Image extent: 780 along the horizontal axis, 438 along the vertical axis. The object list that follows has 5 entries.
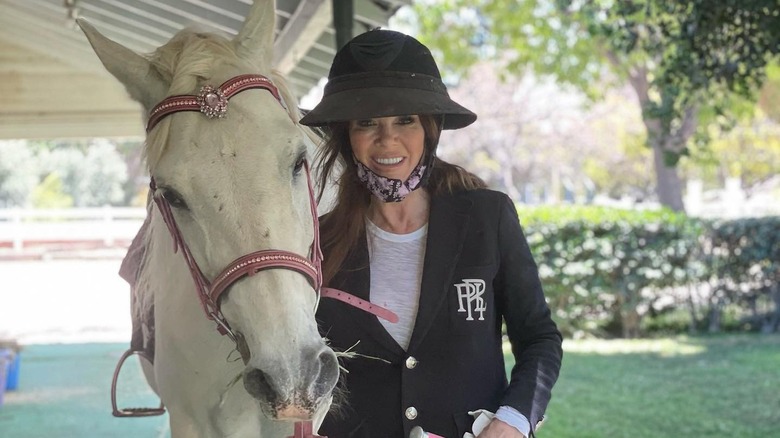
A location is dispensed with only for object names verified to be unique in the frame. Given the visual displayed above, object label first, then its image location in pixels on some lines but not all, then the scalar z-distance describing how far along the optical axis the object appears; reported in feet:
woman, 6.29
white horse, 5.41
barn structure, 16.39
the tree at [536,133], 98.63
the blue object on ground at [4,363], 23.02
